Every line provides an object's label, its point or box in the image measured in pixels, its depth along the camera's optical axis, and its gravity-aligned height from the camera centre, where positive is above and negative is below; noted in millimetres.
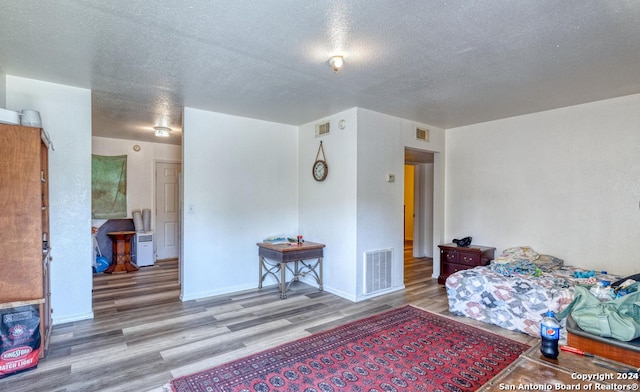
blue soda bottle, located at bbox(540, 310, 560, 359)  1560 -707
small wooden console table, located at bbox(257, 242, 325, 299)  4242 -910
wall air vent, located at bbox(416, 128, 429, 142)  4945 +935
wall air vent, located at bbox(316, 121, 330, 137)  4582 +944
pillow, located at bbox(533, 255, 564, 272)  3813 -839
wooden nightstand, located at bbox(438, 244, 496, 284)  4465 -913
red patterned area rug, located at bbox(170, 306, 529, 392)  2234 -1338
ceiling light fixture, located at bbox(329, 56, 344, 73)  2625 +1092
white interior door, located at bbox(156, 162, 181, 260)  6691 -359
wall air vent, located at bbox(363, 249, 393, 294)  4238 -1041
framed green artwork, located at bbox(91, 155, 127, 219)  6020 +119
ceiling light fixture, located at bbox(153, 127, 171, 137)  5277 +1044
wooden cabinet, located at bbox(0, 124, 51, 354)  2434 -194
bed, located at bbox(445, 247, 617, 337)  3027 -970
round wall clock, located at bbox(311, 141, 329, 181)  4605 +372
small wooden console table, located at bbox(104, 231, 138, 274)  5727 -1079
